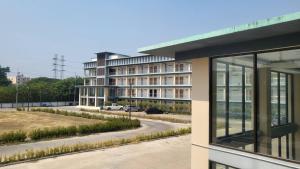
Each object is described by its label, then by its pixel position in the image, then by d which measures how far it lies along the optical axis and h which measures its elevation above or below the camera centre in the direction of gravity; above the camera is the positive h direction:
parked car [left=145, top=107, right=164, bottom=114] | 55.82 -3.73
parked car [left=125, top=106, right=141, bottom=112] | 61.31 -3.50
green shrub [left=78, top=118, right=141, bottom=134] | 29.39 -3.96
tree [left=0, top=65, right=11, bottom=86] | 108.35 +7.47
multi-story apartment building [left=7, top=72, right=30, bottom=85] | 176.85 +9.91
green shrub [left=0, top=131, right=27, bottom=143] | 23.36 -3.99
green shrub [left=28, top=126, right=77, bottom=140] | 25.42 -4.02
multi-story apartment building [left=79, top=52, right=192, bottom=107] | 61.94 +3.58
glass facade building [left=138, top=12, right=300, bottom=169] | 7.35 -0.01
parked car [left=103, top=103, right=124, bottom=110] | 64.88 -3.44
